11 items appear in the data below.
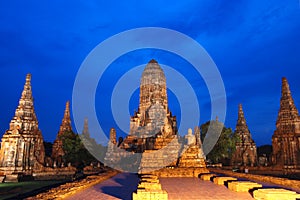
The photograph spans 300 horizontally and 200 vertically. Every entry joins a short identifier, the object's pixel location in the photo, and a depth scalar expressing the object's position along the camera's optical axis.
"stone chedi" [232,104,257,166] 43.03
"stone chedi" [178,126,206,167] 22.40
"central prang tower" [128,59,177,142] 48.27
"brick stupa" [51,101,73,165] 42.03
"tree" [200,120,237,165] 41.03
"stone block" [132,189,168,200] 8.10
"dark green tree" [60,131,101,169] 40.69
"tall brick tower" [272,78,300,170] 31.86
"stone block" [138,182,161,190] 9.87
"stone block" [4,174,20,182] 26.16
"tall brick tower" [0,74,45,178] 29.38
